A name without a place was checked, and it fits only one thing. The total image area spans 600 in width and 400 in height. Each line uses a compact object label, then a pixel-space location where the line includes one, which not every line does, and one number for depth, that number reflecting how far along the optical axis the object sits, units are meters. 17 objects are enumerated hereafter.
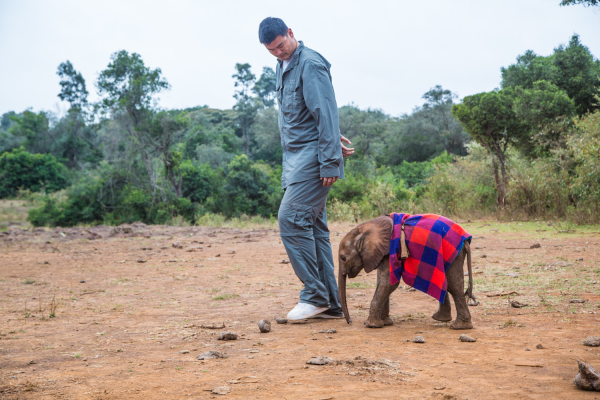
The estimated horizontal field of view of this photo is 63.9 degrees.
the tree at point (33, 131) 40.75
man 3.61
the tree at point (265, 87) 56.19
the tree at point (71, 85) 44.22
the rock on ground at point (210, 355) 2.78
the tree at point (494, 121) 13.52
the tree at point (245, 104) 51.47
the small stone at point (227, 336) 3.20
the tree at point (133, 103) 23.44
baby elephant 3.38
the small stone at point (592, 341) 2.72
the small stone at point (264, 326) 3.35
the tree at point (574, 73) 14.88
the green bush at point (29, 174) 31.94
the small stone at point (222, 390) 2.18
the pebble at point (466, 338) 2.95
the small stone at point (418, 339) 2.98
